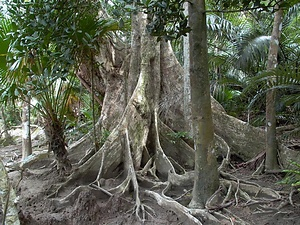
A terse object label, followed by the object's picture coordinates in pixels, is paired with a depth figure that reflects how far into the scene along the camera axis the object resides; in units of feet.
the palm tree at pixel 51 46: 10.85
